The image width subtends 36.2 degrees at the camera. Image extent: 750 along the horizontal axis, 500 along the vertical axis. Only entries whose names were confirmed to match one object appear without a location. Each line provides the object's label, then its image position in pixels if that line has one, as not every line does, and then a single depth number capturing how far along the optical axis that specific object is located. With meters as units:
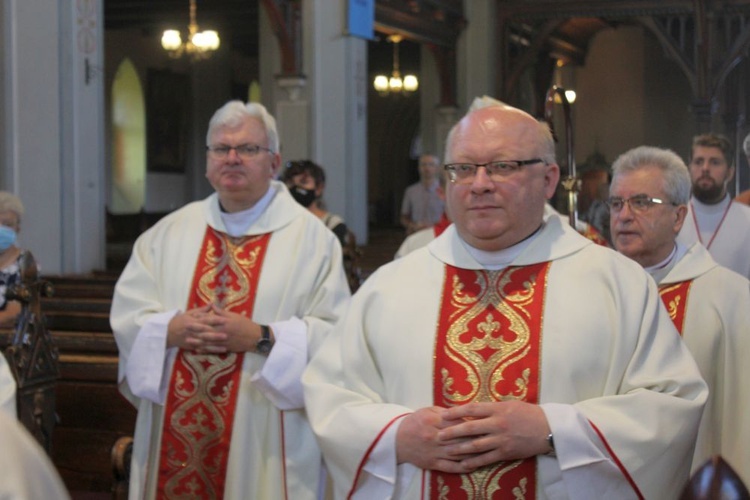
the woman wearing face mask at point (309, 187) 5.34
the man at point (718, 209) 4.93
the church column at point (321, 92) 12.96
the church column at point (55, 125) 8.56
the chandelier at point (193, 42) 14.10
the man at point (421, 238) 5.07
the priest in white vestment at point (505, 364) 2.45
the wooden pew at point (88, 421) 5.14
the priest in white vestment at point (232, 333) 3.60
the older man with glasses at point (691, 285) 3.20
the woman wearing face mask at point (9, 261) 4.94
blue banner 12.83
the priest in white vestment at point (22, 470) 1.33
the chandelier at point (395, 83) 18.67
